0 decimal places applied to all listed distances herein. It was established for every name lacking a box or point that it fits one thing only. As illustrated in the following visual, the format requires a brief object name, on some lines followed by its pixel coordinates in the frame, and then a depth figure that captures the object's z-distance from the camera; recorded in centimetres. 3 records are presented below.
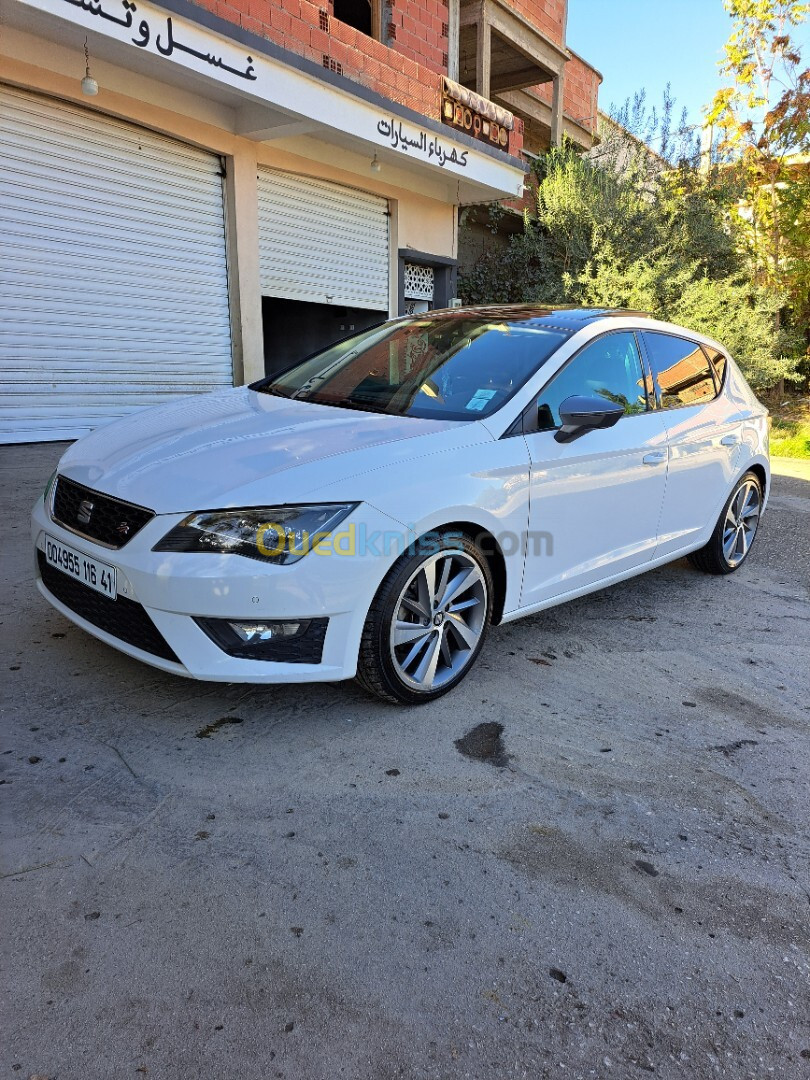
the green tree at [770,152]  1454
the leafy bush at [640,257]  1216
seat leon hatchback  245
